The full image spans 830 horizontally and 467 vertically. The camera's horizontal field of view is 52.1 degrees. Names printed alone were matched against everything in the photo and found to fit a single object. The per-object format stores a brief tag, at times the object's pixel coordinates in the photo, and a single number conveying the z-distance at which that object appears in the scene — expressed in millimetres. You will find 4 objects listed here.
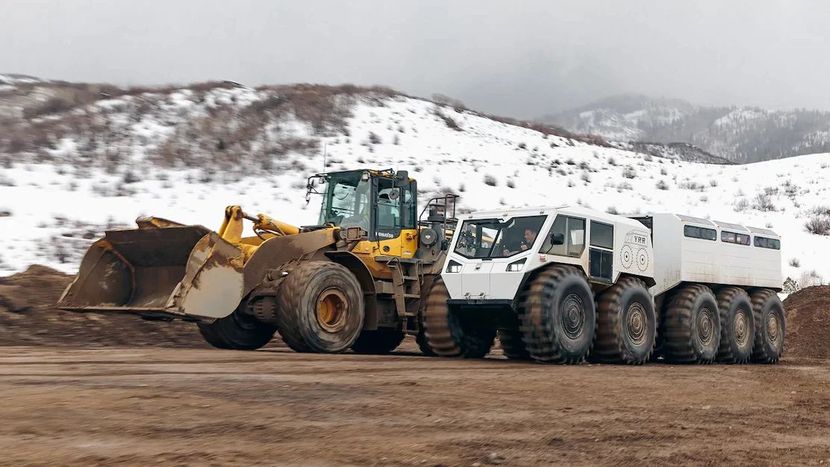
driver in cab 12578
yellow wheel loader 12430
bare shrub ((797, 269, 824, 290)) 29031
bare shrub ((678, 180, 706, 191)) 46438
